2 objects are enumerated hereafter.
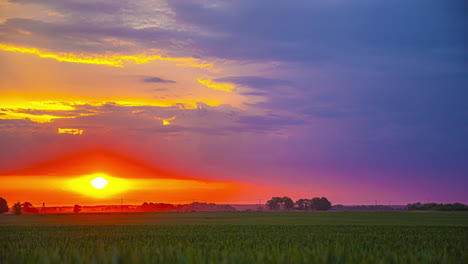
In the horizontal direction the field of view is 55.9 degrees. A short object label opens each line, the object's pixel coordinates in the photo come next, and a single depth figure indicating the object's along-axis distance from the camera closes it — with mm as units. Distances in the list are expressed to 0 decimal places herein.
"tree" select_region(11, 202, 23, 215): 184750
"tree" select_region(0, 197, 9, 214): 198750
